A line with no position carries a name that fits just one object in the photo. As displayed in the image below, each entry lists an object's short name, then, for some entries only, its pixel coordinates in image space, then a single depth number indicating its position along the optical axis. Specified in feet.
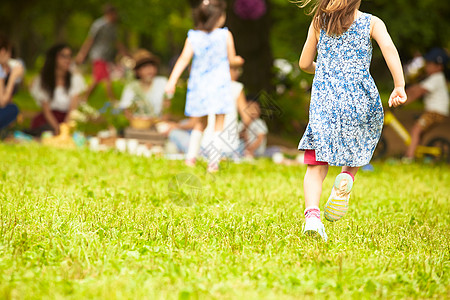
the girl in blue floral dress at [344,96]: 25.13
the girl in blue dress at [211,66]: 43.62
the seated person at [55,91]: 64.86
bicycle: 63.87
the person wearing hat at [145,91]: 62.19
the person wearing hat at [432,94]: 62.34
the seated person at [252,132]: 56.54
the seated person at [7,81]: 60.26
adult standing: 90.16
